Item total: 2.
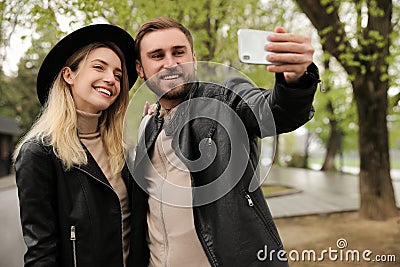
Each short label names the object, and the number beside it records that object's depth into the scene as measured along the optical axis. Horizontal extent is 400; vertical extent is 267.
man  1.76
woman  1.98
